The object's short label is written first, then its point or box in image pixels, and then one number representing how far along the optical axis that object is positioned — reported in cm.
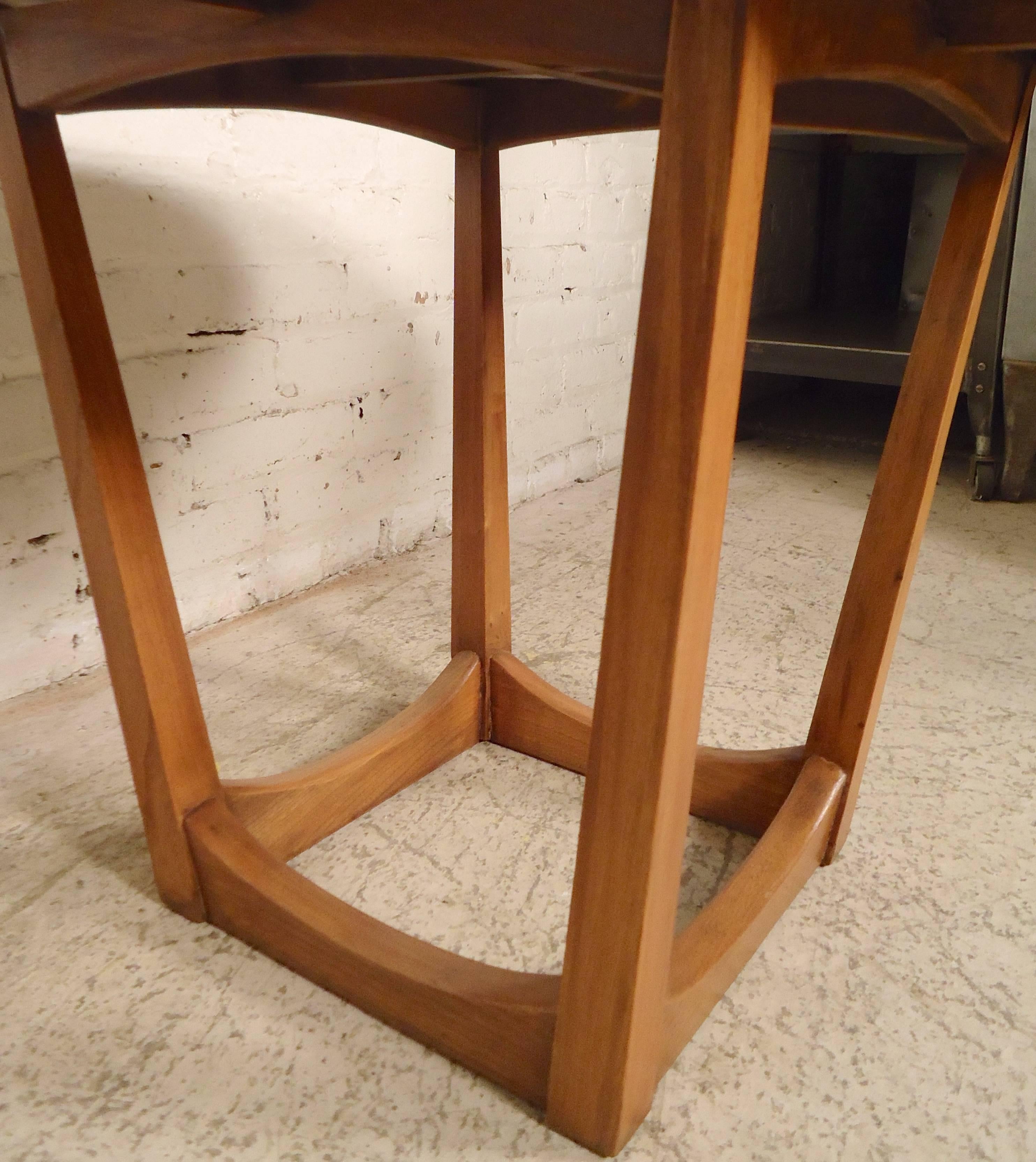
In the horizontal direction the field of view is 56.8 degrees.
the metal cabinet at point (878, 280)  174
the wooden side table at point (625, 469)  42
